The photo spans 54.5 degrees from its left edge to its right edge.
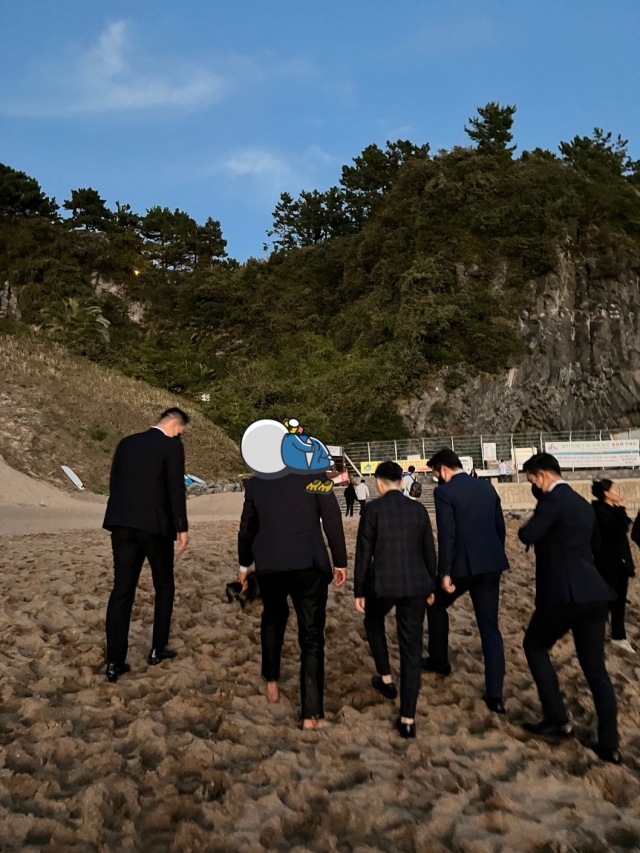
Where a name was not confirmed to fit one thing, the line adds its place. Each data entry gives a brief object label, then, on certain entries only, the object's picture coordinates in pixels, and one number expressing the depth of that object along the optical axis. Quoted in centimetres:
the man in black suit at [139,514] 428
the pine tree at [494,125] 4778
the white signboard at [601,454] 2861
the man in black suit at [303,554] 381
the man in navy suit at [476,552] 434
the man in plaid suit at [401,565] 390
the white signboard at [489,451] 3021
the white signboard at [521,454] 2987
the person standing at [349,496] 1959
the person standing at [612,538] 595
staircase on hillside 2318
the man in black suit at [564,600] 366
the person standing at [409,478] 2241
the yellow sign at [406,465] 2878
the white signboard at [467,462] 2898
